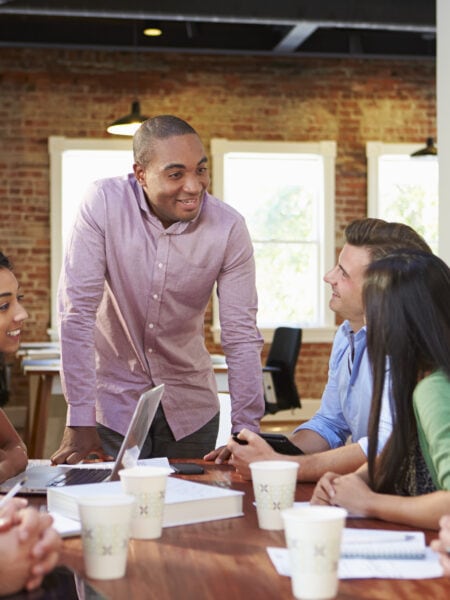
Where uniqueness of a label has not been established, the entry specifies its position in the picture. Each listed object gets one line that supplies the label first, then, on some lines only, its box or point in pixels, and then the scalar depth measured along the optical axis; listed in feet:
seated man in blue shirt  8.59
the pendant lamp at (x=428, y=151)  29.19
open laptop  6.21
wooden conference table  4.35
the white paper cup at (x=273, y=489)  5.35
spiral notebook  4.85
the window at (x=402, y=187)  32.07
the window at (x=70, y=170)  30.45
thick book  5.61
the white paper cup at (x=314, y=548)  3.99
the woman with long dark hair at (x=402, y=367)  5.70
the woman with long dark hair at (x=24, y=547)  4.45
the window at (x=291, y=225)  31.71
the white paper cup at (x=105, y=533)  4.34
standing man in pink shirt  9.64
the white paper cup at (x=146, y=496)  5.01
